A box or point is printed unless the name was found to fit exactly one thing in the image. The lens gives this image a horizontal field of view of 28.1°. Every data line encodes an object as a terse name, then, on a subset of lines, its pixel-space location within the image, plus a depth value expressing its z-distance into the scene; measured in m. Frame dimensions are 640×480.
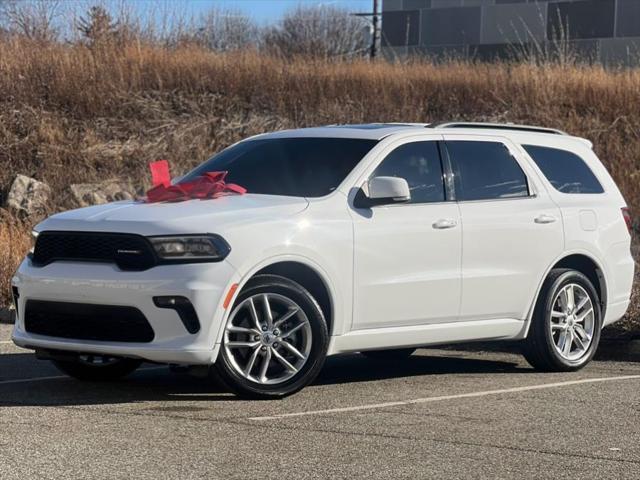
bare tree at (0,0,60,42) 28.06
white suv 7.81
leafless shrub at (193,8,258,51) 30.09
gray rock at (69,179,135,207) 21.89
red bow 8.59
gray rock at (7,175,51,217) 21.31
